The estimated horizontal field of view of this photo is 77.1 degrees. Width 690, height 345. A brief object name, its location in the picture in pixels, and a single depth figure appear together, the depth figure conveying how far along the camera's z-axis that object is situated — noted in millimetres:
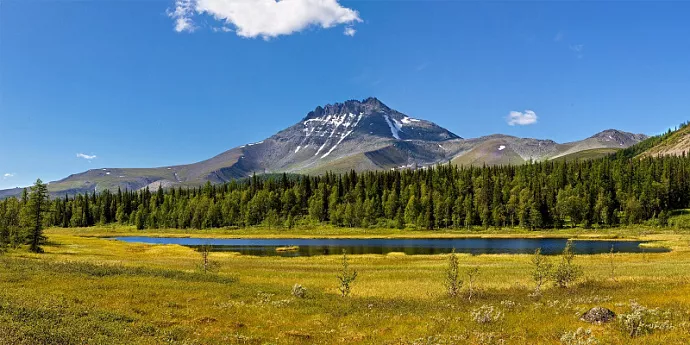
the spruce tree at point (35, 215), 73875
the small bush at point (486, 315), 25781
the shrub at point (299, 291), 35959
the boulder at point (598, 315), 24109
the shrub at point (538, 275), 36084
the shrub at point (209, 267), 52819
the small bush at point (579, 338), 19797
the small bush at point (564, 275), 38938
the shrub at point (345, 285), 36688
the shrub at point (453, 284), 36344
